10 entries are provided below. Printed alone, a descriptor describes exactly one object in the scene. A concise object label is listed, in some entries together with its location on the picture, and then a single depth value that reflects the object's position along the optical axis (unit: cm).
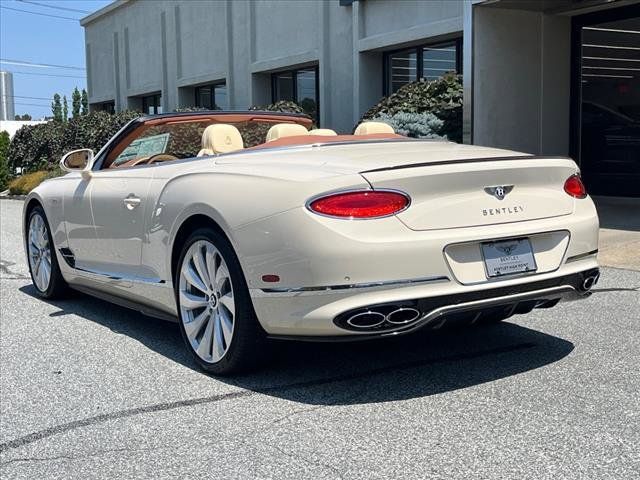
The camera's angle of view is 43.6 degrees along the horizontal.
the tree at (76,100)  11238
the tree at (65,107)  12481
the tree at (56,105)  12775
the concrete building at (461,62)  1216
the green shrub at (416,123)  1201
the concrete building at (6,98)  11894
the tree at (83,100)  11100
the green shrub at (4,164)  2712
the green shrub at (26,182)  2336
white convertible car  369
